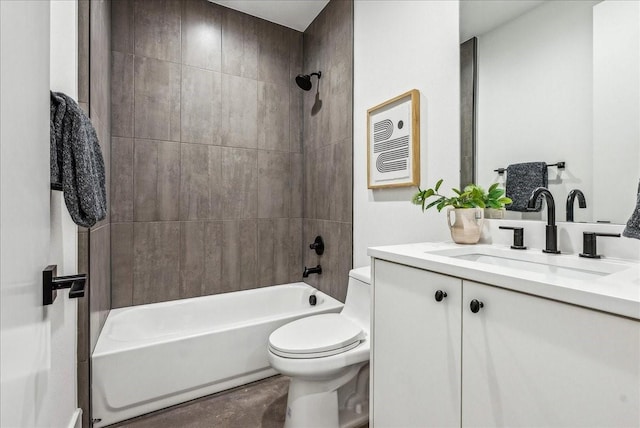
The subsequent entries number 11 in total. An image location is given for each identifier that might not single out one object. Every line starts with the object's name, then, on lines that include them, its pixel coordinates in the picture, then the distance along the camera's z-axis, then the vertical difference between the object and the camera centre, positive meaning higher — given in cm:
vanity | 55 -29
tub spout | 240 -46
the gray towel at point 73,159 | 94 +17
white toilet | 130 -65
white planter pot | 122 -4
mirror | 91 +41
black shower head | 243 +108
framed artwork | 157 +40
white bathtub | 150 -78
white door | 42 +0
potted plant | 121 +2
